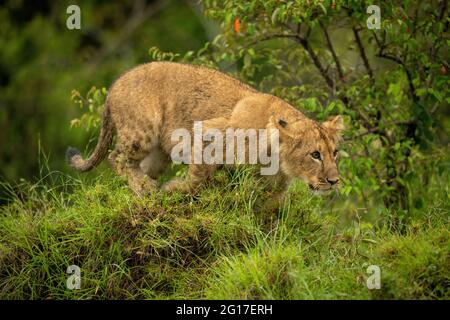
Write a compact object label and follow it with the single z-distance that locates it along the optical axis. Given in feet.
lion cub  51.13
